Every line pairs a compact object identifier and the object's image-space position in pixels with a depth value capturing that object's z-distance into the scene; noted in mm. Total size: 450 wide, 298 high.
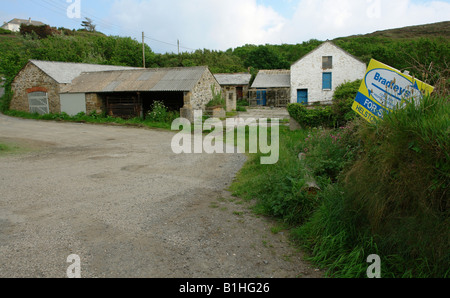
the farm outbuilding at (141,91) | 21375
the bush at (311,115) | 14875
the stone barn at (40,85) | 23844
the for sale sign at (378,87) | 4950
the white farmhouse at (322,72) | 29922
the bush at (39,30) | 53741
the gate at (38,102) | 24320
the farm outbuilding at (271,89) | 34375
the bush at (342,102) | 13945
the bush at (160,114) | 20406
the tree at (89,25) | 82312
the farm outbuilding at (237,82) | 39406
